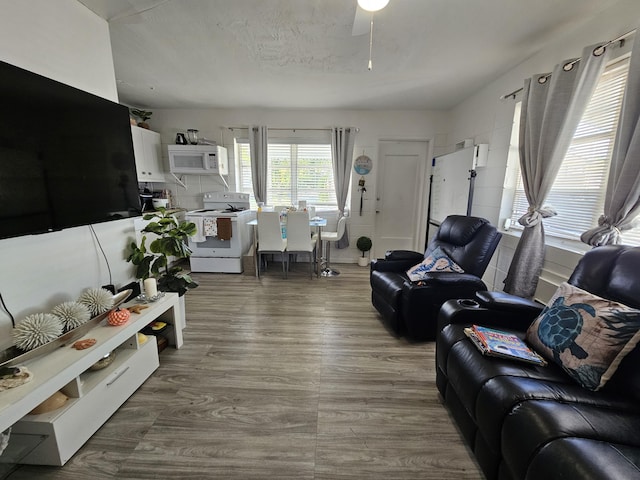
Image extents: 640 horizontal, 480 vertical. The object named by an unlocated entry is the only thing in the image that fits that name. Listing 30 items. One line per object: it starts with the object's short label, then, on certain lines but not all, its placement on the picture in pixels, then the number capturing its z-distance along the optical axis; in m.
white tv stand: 1.06
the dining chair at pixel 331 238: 3.86
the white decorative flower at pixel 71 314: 1.36
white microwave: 3.95
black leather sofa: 0.80
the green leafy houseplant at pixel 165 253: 2.00
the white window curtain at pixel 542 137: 1.79
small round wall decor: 4.24
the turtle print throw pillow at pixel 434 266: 2.29
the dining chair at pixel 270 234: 3.48
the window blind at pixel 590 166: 1.75
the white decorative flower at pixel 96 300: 1.51
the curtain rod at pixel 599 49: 1.57
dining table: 3.63
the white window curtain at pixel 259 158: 4.10
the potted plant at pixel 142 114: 3.89
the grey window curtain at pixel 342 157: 4.09
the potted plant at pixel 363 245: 4.33
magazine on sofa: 1.21
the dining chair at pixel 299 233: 3.47
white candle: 1.92
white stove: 3.79
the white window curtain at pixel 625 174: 1.44
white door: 4.29
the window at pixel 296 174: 4.29
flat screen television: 1.19
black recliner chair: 2.08
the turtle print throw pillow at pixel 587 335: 1.06
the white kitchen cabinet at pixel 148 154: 3.67
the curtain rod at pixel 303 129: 4.16
